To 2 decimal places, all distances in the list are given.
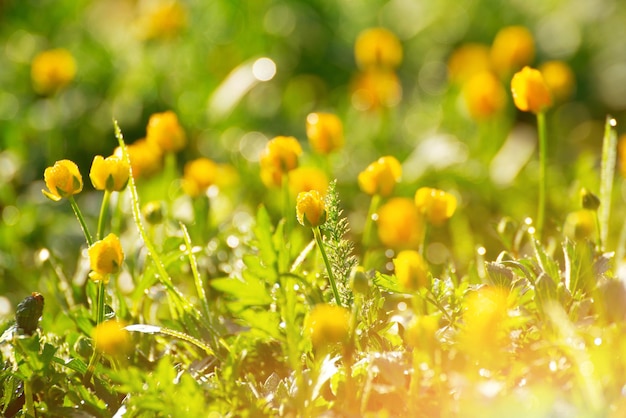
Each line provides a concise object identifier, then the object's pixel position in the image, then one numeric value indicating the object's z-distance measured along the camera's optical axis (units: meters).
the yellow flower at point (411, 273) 1.40
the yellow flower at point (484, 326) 1.38
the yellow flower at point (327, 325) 1.38
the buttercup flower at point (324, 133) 1.57
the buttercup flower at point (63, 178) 1.44
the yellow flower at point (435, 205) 1.47
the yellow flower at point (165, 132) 1.58
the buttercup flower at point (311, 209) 1.42
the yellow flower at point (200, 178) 1.58
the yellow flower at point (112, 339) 1.41
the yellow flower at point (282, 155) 1.51
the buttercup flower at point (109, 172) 1.45
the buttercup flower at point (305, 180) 1.59
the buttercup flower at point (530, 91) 1.48
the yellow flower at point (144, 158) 1.57
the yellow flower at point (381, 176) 1.50
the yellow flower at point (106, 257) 1.42
